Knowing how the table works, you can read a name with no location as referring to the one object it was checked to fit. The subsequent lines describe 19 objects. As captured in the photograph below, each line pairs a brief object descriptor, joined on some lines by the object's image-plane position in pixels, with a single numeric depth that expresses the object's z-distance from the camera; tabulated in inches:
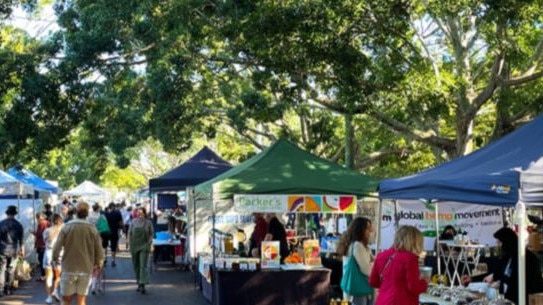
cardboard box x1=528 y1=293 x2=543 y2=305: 275.1
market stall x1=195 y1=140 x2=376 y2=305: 457.1
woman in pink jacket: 270.1
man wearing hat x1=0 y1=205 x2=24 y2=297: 573.0
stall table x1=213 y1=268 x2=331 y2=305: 456.4
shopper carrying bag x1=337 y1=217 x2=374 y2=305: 346.6
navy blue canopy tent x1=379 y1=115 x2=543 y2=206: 253.1
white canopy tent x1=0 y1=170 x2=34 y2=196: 664.7
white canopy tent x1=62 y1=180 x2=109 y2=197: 1656.0
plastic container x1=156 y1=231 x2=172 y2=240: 918.5
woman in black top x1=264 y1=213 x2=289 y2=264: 520.4
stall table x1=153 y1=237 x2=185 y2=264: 898.7
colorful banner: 455.5
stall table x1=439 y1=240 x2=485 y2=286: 535.5
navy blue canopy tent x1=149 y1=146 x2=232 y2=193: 775.1
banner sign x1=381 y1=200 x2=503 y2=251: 530.0
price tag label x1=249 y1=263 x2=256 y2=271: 458.0
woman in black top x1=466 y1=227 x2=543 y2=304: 292.4
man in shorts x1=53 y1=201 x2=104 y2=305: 400.5
